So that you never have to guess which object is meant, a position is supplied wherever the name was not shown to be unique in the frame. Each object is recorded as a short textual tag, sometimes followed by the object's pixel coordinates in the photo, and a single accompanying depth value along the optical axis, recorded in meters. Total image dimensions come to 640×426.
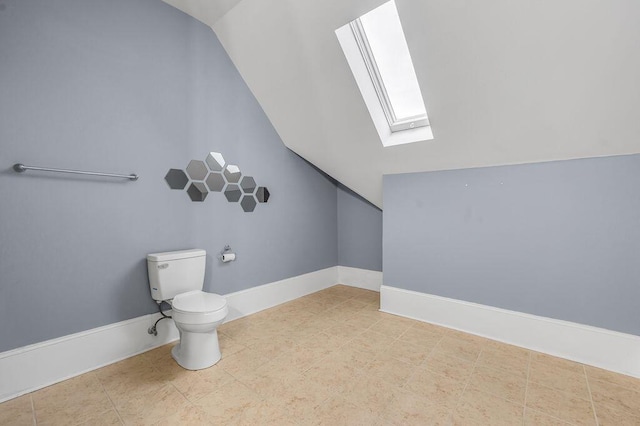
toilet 1.71
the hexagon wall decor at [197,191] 2.27
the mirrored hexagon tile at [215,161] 2.38
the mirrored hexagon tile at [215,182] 2.39
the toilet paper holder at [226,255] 2.44
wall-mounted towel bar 1.52
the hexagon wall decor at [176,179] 2.14
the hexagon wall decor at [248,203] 2.66
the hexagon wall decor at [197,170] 2.26
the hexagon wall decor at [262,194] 2.79
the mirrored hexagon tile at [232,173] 2.51
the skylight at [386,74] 1.91
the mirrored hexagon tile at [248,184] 2.65
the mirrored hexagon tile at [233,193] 2.53
